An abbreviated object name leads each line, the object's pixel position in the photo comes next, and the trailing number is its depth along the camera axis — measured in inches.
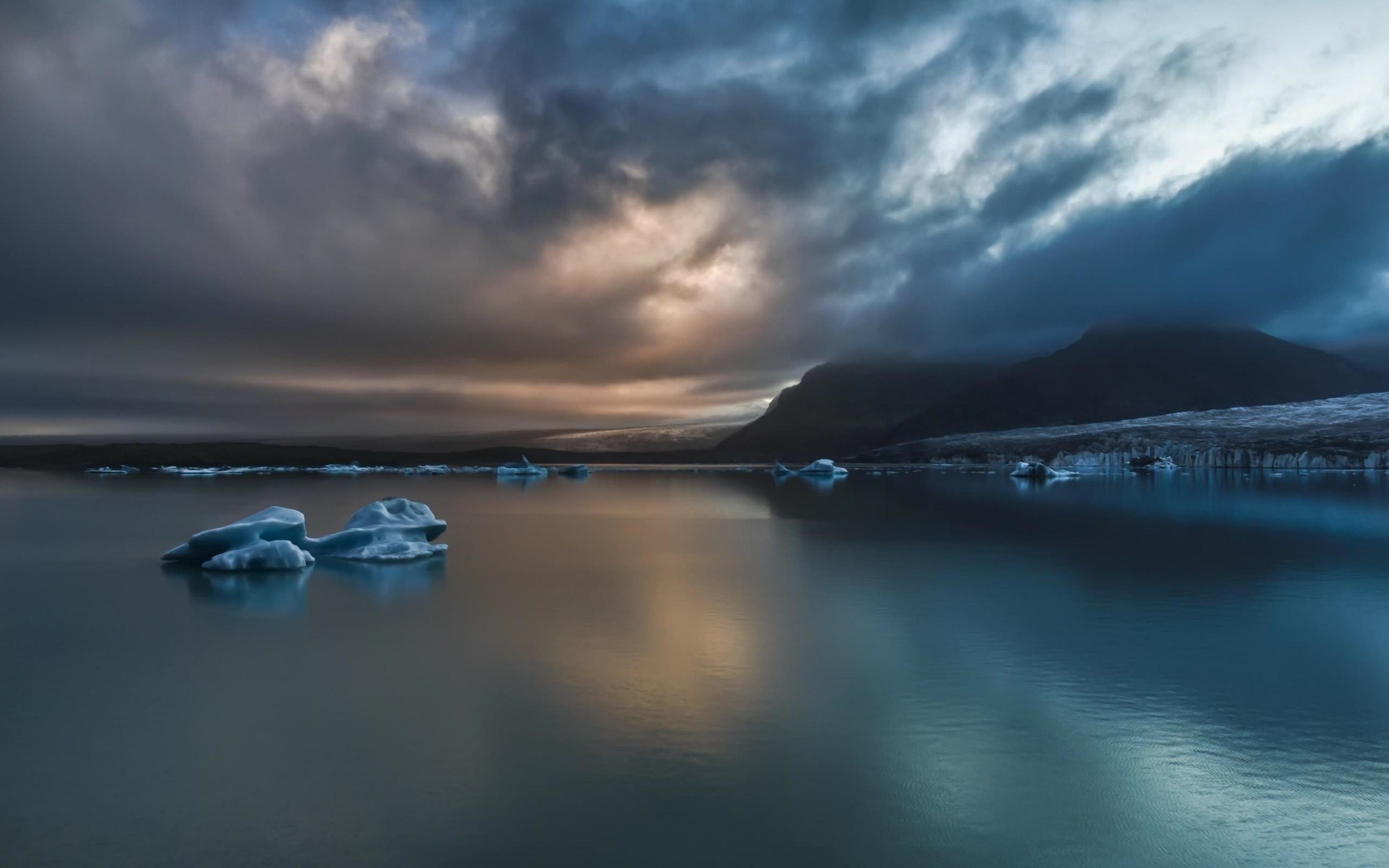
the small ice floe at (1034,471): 2652.6
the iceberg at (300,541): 664.4
